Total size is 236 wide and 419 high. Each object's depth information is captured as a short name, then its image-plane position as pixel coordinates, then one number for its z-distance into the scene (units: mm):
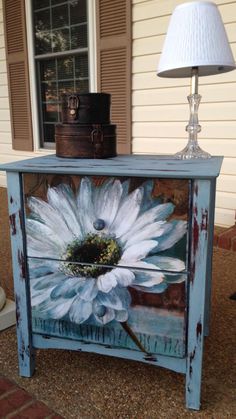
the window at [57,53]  4391
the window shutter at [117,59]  3771
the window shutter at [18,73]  4887
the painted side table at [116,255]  1336
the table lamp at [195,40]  1506
